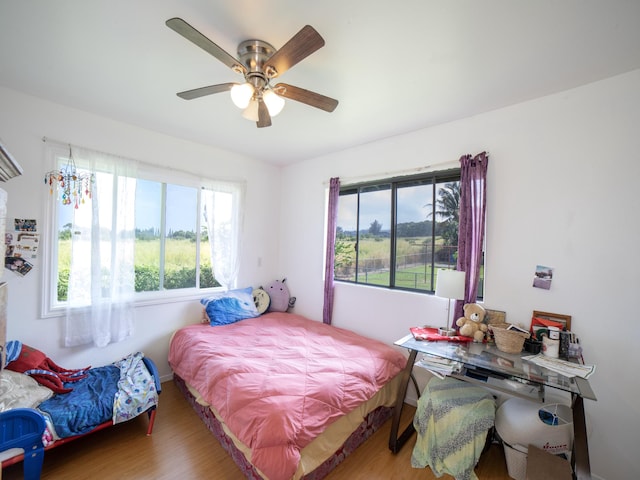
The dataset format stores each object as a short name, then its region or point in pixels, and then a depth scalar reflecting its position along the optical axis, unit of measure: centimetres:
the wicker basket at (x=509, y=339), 181
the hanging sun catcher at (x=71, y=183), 226
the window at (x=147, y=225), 232
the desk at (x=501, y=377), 142
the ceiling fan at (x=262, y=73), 124
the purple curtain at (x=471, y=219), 216
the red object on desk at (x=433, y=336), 203
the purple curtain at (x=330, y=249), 316
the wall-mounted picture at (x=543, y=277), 193
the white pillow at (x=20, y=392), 166
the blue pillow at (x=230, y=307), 294
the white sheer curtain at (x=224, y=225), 320
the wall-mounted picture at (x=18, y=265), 211
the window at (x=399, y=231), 253
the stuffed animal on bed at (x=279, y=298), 358
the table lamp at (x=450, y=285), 206
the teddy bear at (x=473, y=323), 203
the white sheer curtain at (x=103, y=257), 233
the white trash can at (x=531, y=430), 162
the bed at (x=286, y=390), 145
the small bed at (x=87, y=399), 169
